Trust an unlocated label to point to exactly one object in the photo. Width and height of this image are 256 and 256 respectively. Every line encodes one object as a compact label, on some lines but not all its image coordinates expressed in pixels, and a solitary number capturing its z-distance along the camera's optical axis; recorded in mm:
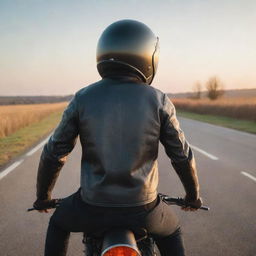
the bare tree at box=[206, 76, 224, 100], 63375
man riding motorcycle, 1669
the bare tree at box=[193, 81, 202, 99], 76062
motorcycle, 1418
